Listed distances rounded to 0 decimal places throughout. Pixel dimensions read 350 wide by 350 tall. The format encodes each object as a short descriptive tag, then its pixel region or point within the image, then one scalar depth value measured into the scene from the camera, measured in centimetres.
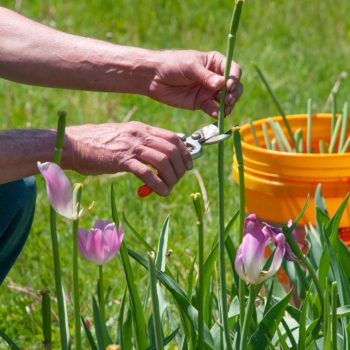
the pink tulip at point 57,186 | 253
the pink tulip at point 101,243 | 261
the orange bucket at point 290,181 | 324
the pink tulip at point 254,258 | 258
